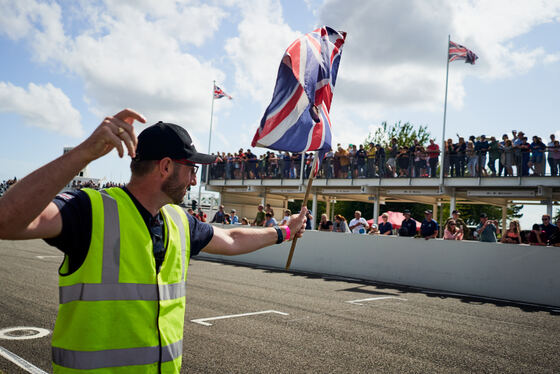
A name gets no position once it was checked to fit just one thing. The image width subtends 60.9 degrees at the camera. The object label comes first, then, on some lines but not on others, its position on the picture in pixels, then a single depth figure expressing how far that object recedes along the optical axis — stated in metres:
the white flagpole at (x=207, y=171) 33.31
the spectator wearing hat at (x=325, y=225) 17.22
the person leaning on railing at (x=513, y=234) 12.72
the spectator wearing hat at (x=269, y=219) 17.44
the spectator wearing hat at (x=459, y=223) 14.05
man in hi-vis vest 1.62
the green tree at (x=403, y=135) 50.06
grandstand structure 20.81
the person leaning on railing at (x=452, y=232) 13.78
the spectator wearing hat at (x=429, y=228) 14.23
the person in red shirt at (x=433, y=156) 22.12
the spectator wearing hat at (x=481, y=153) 19.91
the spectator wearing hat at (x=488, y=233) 13.06
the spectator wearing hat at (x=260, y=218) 19.17
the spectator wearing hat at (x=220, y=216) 22.50
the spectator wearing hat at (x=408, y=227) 15.03
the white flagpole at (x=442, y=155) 22.45
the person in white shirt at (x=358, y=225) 16.61
